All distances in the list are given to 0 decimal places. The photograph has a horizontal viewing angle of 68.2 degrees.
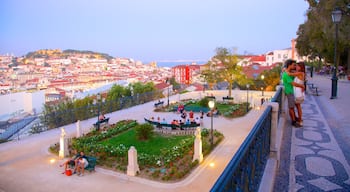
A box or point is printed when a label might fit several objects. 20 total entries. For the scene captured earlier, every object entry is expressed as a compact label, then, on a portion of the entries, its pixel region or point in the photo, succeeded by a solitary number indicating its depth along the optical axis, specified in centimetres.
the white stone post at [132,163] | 1041
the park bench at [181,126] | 1684
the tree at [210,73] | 3381
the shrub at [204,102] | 2500
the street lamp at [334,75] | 1267
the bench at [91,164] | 1101
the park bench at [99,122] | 1781
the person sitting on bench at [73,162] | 1075
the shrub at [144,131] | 1527
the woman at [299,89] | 685
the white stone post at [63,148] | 1278
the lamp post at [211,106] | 1279
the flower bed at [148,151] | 1079
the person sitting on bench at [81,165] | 1056
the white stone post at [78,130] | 1628
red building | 10344
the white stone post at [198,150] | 1156
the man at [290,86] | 686
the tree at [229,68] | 3281
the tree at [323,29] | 1966
